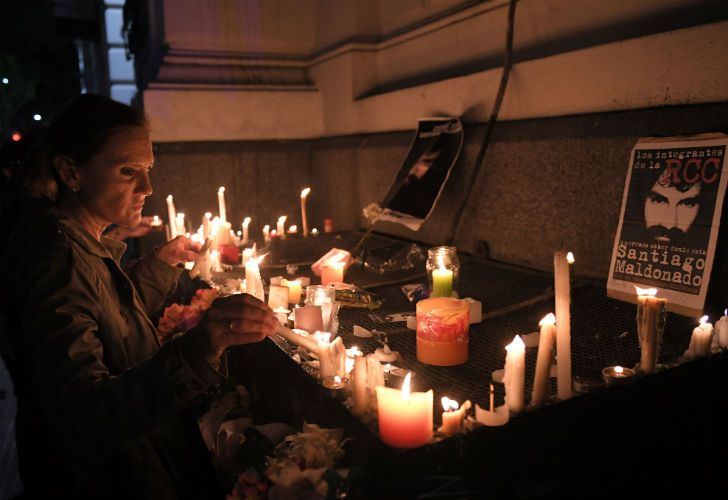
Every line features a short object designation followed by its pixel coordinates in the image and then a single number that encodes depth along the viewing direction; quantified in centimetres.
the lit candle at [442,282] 285
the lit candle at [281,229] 466
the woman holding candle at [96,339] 163
